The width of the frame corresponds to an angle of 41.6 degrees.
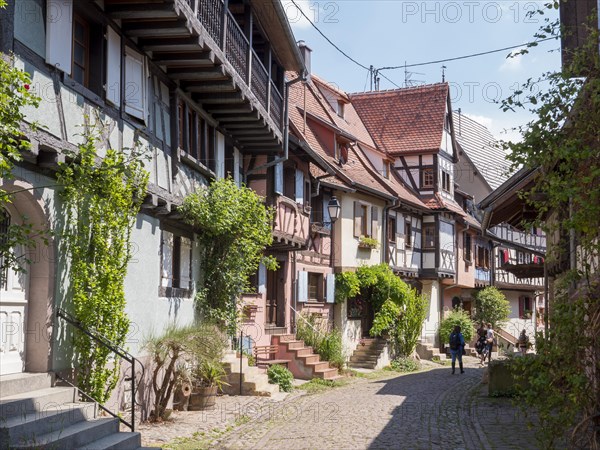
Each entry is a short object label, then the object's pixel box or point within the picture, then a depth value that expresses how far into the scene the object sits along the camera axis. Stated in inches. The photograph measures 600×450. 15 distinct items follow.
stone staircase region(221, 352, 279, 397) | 658.8
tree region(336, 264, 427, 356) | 1096.8
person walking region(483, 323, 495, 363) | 1158.5
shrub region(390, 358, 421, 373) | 1061.1
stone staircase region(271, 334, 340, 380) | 843.4
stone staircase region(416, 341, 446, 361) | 1245.7
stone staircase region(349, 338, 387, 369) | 1049.5
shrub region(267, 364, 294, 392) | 735.1
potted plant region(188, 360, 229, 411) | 569.9
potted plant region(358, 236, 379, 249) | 1120.8
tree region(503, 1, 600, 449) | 270.7
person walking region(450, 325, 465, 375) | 1000.2
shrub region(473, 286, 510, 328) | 1540.4
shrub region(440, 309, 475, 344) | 1332.4
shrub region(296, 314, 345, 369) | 904.9
